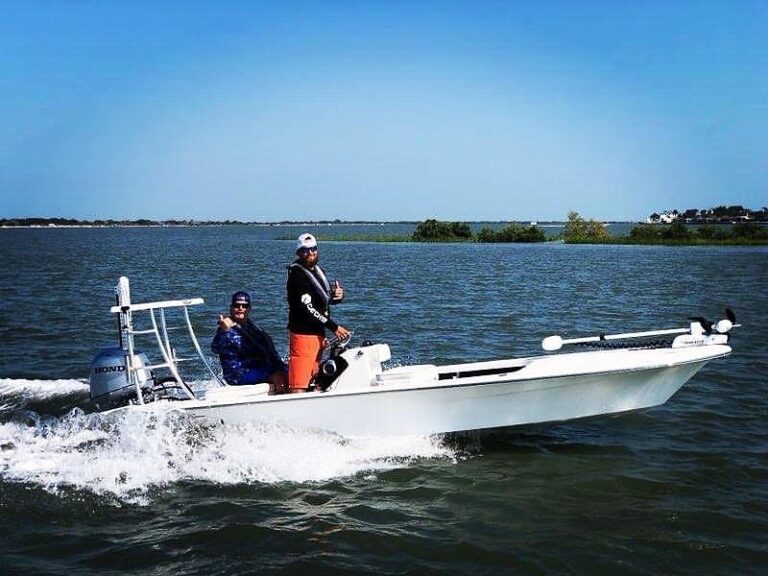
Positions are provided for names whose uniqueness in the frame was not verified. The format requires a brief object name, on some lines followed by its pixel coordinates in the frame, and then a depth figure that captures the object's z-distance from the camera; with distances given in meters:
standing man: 7.95
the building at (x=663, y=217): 163.49
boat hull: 7.90
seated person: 8.41
